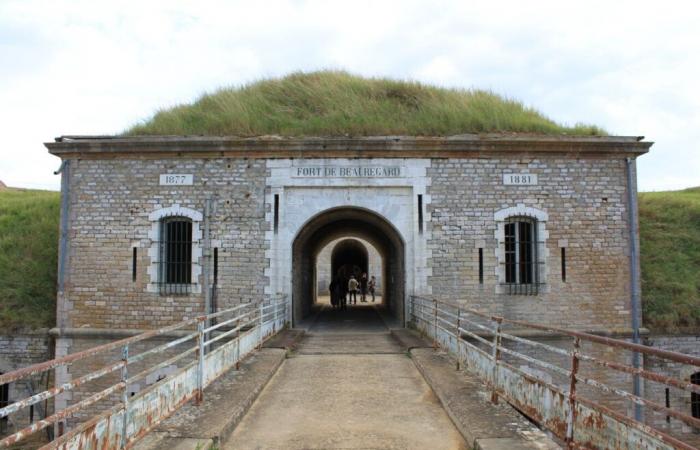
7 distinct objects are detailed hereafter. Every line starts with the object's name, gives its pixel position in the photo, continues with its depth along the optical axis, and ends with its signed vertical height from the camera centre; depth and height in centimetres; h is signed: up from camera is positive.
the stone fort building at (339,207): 1368 +126
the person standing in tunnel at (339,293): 2231 -104
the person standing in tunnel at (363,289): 2817 -104
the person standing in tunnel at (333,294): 2337 -108
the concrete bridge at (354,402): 414 -154
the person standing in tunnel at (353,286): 2591 -83
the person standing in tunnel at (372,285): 2827 -86
